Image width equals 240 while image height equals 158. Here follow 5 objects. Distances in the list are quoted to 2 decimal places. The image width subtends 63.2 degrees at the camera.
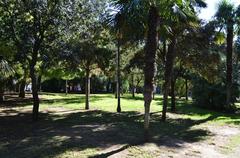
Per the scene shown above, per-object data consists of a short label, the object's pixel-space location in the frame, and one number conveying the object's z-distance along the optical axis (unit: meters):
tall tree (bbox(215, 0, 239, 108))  14.98
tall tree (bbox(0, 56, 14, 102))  9.43
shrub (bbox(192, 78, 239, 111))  17.16
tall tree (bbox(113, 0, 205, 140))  6.48
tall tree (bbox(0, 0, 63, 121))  8.45
